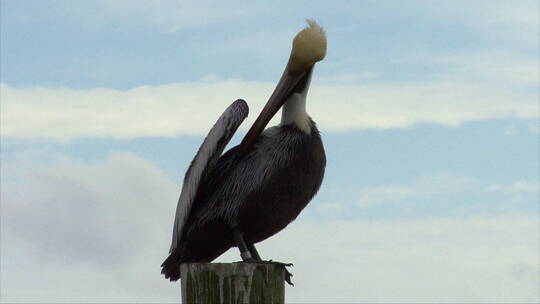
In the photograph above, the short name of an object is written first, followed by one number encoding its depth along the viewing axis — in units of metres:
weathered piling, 10.18
